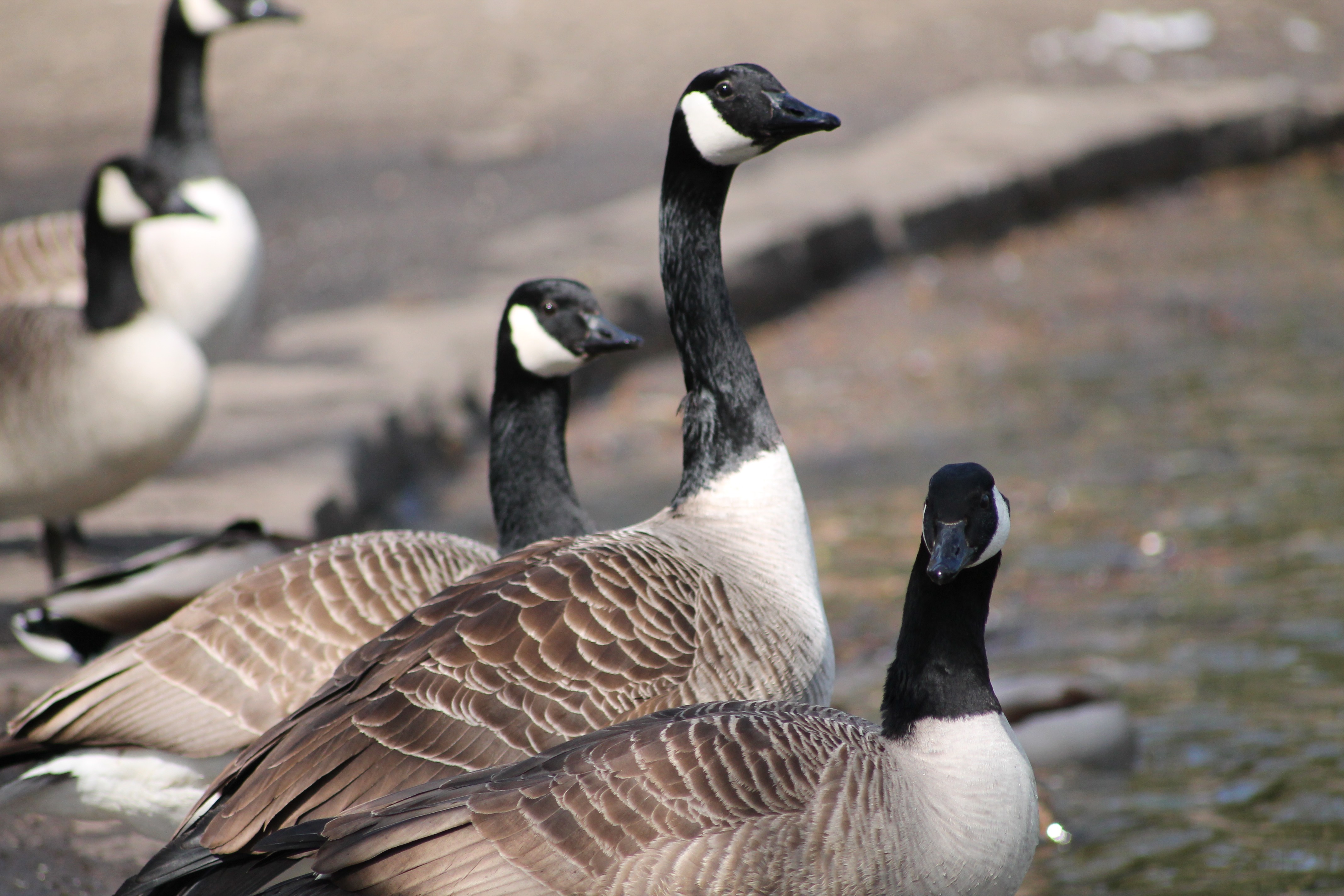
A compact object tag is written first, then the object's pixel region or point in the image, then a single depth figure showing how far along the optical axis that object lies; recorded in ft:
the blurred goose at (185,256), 43.50
